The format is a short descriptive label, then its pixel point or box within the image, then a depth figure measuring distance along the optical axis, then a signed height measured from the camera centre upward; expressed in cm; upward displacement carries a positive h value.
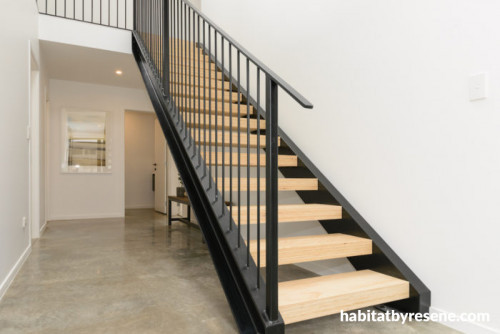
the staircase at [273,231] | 143 -41
